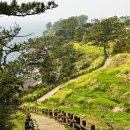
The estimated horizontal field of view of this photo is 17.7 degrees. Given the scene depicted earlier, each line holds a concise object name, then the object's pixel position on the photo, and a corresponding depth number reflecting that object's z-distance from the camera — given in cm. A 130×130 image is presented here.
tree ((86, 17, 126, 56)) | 12281
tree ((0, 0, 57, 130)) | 2161
